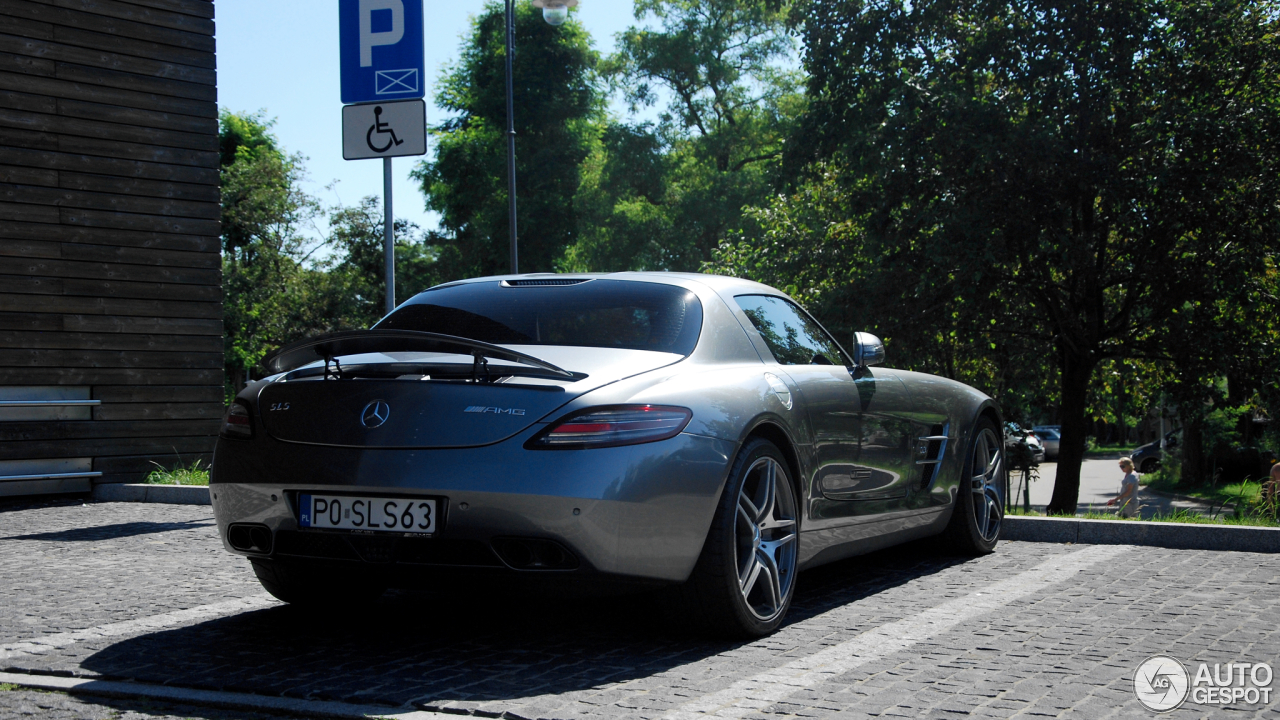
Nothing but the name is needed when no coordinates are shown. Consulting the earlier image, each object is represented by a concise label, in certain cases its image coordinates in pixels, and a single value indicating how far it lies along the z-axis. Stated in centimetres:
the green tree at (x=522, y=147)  4225
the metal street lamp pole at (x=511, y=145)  1973
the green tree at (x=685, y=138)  4172
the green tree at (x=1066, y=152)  1764
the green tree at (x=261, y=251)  4819
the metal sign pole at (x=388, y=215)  847
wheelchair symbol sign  840
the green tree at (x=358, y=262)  5138
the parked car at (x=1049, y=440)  5750
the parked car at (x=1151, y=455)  4250
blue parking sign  851
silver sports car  378
